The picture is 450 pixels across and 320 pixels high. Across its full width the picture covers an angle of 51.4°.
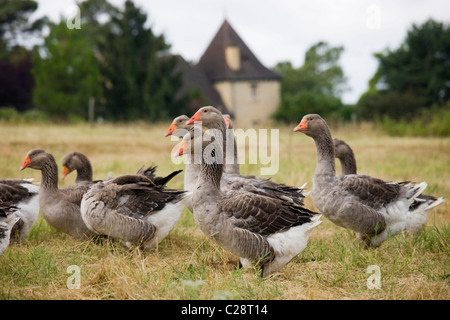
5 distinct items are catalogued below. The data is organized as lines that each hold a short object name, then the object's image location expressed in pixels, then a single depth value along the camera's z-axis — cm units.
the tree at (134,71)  3094
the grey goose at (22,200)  605
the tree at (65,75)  2509
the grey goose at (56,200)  598
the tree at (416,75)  2712
